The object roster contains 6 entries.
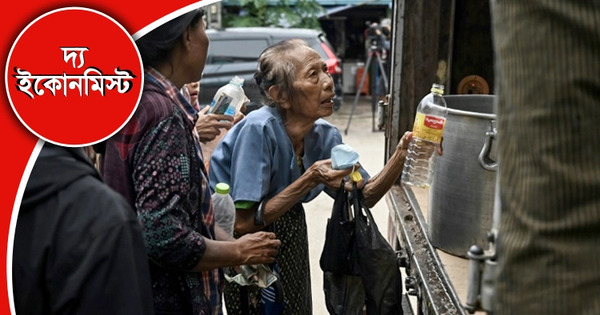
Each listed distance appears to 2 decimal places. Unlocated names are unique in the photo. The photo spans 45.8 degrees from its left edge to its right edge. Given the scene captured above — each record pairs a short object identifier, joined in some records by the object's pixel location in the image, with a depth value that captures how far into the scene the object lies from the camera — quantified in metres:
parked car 10.64
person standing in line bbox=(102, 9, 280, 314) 1.94
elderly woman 2.78
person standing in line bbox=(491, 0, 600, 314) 1.09
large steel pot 2.20
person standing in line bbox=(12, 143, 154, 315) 1.20
